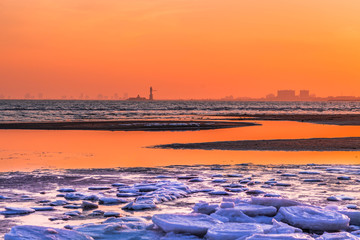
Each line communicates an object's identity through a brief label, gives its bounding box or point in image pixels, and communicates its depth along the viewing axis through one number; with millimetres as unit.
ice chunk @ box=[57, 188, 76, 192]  23427
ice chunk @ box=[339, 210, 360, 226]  17731
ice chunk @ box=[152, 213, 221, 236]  15898
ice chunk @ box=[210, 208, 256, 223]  17254
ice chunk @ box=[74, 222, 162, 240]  15852
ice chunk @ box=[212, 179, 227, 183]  26466
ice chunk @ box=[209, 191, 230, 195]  22923
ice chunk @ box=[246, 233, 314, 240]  14472
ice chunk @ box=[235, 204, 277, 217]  17978
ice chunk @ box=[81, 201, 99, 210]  20196
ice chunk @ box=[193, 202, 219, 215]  18317
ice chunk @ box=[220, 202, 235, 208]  18449
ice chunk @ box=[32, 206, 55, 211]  19574
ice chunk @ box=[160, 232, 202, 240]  15544
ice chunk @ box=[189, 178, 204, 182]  26633
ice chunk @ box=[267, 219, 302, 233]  15707
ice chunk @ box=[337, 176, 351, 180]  27329
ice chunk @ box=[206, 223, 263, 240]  14958
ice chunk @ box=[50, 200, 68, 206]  20518
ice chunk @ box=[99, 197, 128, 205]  21044
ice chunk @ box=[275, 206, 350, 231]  16699
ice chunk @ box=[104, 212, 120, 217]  18779
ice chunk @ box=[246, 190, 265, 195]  23185
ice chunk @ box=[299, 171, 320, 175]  28993
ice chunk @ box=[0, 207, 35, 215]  18978
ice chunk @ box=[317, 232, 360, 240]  15193
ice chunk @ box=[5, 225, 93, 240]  14789
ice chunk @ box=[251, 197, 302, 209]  18671
